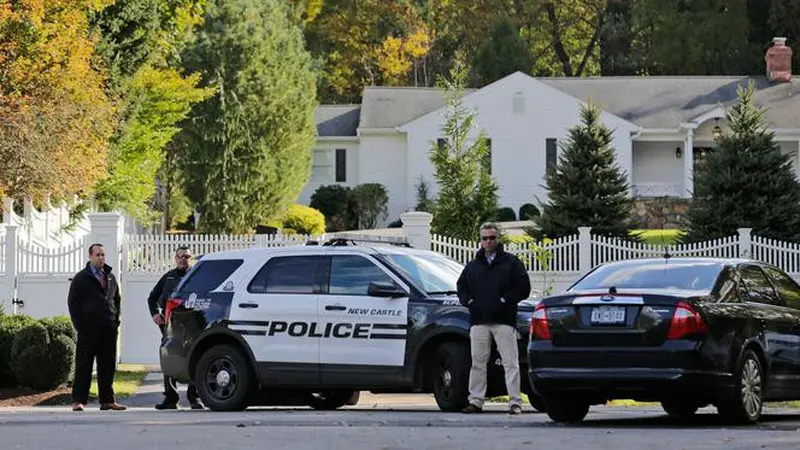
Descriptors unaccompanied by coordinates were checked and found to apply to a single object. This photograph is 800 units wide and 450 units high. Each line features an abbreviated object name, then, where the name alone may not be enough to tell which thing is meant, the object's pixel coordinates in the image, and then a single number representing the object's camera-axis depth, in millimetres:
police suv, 17312
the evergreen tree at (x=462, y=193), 32062
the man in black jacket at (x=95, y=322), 18438
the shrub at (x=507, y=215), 53625
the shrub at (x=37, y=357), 21000
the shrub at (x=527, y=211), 53225
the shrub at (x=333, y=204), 56406
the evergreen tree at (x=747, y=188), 33500
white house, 54531
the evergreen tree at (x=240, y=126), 50531
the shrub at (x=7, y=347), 21438
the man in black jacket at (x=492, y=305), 16469
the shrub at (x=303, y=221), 51781
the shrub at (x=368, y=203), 55938
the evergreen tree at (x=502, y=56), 70000
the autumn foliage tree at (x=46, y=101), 33125
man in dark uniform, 19609
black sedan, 14203
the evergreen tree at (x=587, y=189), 33625
